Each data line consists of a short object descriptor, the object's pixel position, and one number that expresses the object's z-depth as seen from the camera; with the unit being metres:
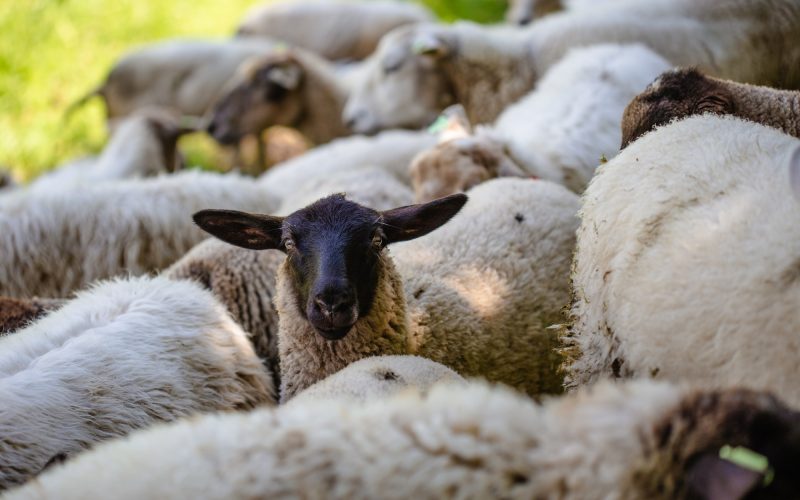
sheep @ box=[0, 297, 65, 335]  3.96
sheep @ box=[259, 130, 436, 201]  5.91
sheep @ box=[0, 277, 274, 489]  2.94
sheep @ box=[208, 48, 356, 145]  8.62
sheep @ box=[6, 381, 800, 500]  1.80
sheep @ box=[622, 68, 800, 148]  3.42
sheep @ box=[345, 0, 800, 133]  6.11
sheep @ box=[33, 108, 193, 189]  7.18
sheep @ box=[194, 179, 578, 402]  3.33
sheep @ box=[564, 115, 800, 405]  2.31
